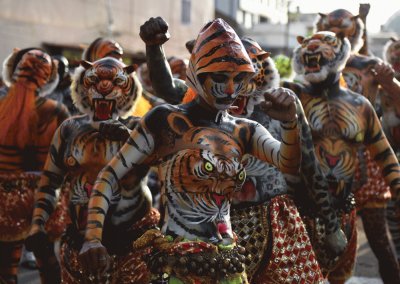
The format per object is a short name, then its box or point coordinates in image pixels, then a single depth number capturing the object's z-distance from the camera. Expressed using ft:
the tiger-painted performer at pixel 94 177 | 15.94
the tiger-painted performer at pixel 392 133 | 23.79
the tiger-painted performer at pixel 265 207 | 14.96
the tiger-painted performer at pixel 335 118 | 18.62
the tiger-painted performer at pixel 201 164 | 12.19
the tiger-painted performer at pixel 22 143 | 20.67
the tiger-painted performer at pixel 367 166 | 21.50
